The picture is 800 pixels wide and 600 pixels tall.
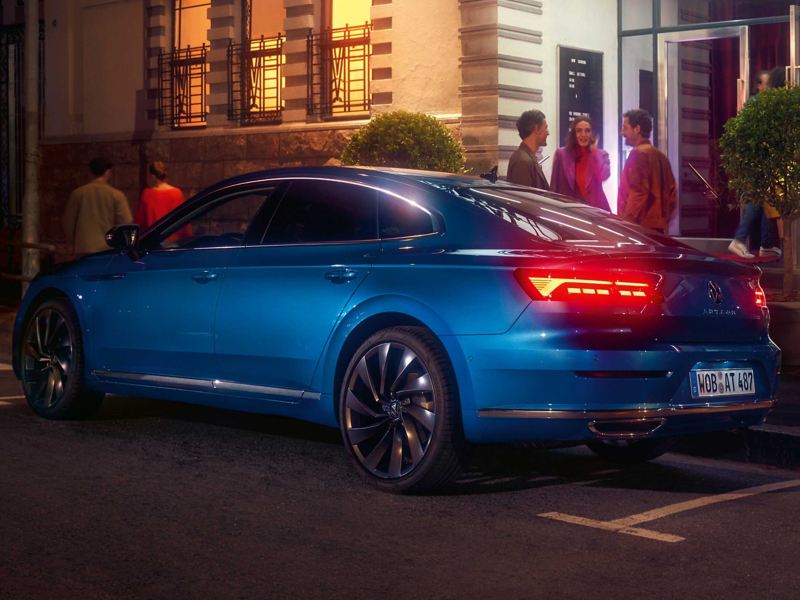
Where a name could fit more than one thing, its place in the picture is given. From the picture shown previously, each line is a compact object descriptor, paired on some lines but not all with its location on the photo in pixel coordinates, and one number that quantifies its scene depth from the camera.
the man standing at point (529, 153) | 13.02
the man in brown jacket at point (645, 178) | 13.46
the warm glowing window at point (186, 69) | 24.14
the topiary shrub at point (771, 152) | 13.24
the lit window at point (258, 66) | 22.28
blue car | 6.56
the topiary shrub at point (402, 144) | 15.59
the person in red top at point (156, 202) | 15.20
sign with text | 18.86
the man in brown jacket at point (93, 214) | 14.38
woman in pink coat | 14.05
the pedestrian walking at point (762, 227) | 17.33
